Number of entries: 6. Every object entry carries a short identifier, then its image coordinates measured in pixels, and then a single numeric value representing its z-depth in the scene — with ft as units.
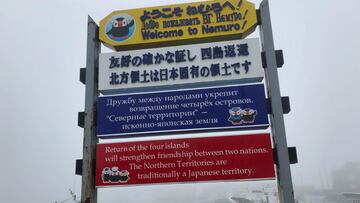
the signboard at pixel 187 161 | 17.04
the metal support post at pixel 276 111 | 16.80
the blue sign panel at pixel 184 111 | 17.89
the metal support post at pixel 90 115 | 18.08
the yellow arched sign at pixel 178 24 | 19.84
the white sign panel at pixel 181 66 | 18.95
